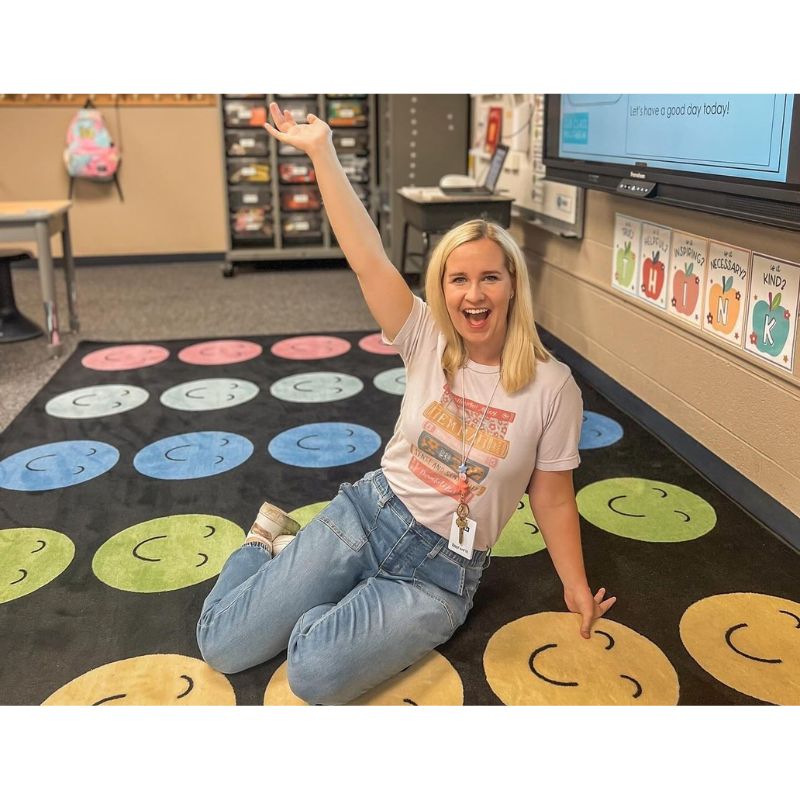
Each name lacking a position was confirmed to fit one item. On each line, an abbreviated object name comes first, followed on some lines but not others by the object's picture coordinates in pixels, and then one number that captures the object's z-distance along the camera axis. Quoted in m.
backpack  5.22
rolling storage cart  5.17
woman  1.31
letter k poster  1.87
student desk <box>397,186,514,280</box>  3.62
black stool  3.64
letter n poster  2.07
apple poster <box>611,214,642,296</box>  2.66
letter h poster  2.46
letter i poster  2.28
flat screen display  1.71
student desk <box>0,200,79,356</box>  3.27
